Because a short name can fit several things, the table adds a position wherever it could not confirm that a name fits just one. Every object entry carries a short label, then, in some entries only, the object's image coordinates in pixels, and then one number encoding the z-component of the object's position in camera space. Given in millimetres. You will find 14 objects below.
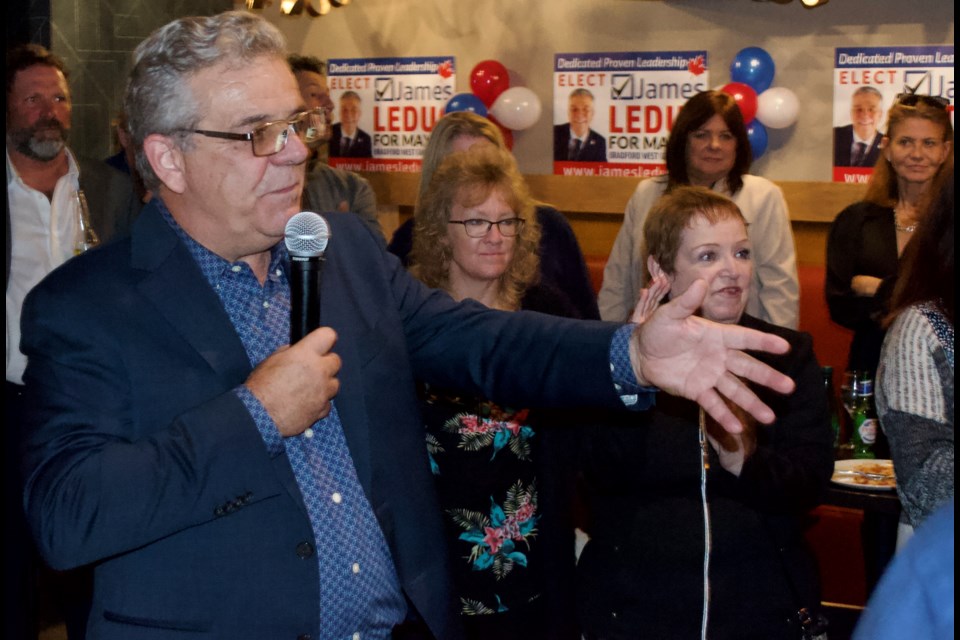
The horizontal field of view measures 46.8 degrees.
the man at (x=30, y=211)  3789
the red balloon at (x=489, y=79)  8031
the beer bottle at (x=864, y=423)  3705
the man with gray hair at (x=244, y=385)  1637
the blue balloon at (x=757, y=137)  7137
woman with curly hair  2922
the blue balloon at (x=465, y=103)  7652
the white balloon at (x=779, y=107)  7109
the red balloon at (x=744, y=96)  6996
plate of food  3289
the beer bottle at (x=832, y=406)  3683
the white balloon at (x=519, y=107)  7895
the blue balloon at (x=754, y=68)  7191
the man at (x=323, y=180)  4918
